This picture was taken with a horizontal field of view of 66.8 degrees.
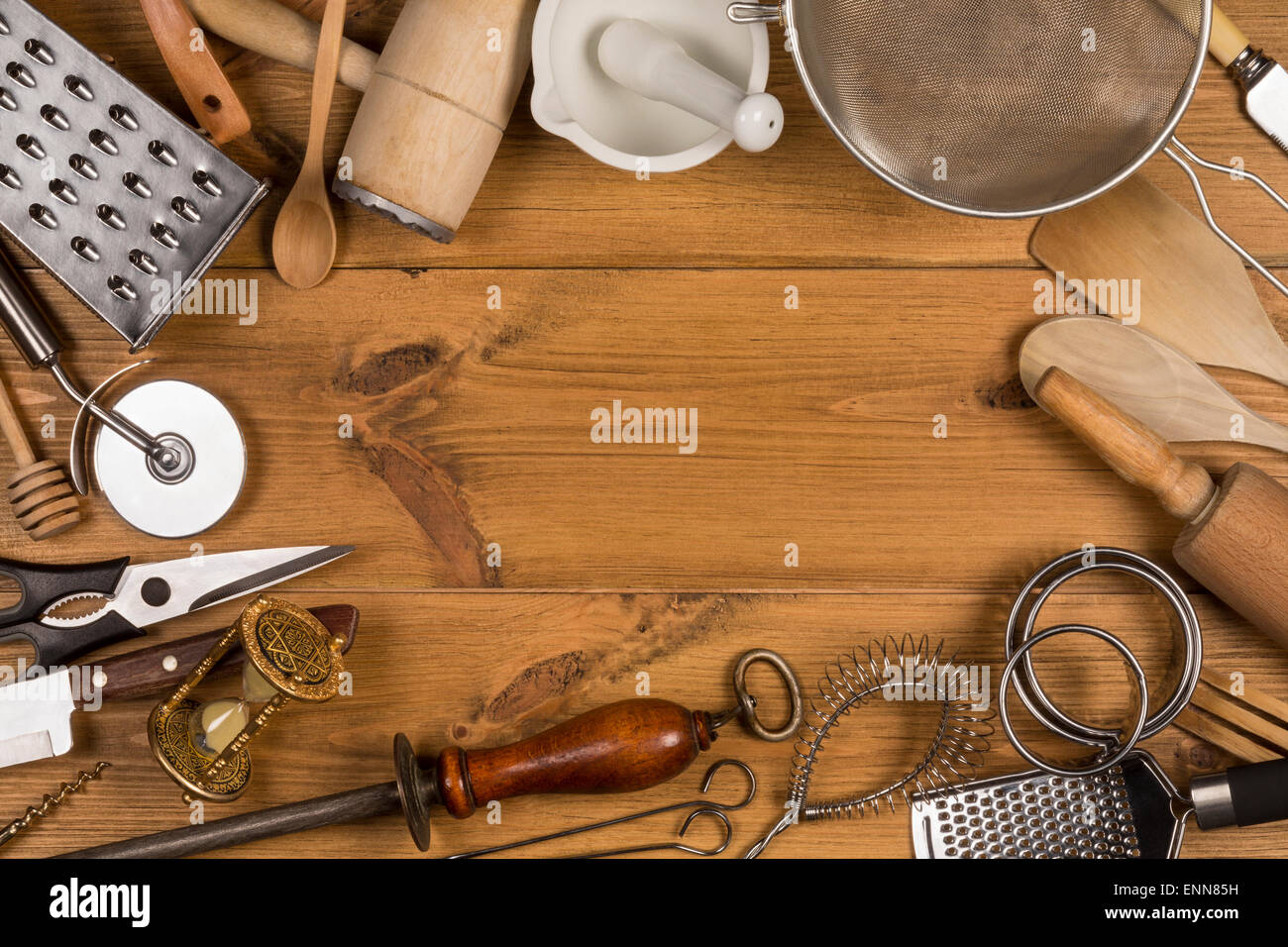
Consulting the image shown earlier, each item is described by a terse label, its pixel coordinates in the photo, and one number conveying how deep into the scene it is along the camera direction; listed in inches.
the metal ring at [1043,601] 31.4
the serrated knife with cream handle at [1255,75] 32.6
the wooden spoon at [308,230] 33.3
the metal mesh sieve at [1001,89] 30.1
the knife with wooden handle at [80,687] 32.3
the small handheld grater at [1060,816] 32.4
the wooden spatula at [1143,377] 33.2
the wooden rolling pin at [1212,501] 31.0
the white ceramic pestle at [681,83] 27.5
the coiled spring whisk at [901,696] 33.1
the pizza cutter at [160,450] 33.3
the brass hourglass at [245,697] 28.4
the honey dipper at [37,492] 33.2
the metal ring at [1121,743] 31.0
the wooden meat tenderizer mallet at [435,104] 30.5
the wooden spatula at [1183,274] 33.5
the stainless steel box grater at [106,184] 31.0
